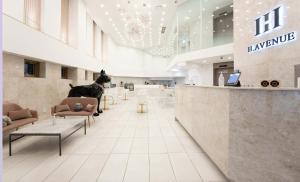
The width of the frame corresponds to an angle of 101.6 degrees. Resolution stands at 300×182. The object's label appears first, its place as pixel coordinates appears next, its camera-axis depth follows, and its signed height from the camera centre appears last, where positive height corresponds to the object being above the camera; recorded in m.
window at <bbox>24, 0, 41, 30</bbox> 3.88 +2.57
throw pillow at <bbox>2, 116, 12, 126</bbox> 2.67 -0.66
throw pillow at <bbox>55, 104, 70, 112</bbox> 3.87 -0.56
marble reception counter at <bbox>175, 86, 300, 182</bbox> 1.27 -0.51
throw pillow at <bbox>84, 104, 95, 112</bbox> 4.06 -0.59
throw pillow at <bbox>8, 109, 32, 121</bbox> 2.97 -0.60
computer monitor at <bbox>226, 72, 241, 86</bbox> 2.65 +0.24
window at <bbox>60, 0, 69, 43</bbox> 5.78 +3.45
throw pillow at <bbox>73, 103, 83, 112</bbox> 3.96 -0.55
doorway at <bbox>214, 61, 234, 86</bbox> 8.54 +1.60
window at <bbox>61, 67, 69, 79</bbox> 5.91 +0.87
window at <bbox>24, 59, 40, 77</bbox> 4.11 +0.77
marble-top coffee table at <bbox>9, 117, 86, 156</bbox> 2.35 -0.80
